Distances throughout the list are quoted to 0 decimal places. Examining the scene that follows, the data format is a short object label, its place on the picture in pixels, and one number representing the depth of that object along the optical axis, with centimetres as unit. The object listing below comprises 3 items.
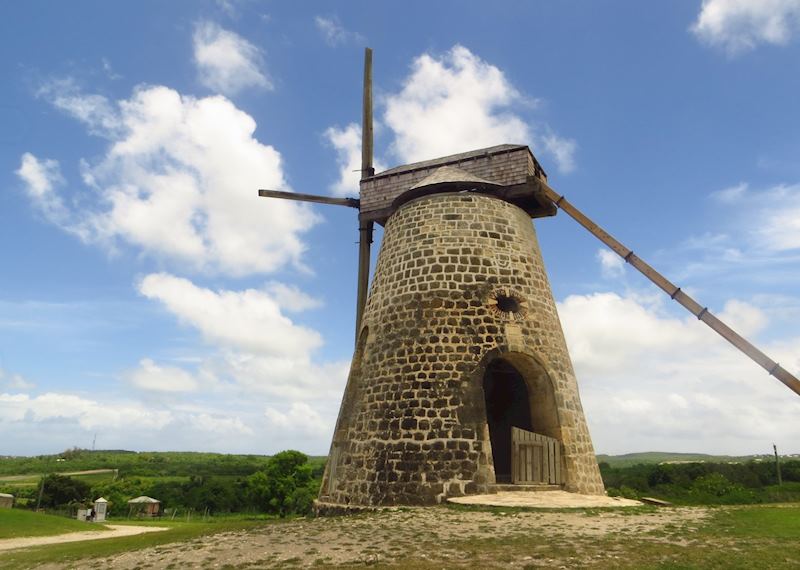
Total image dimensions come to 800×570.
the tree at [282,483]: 4141
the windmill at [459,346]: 1189
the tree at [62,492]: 4496
